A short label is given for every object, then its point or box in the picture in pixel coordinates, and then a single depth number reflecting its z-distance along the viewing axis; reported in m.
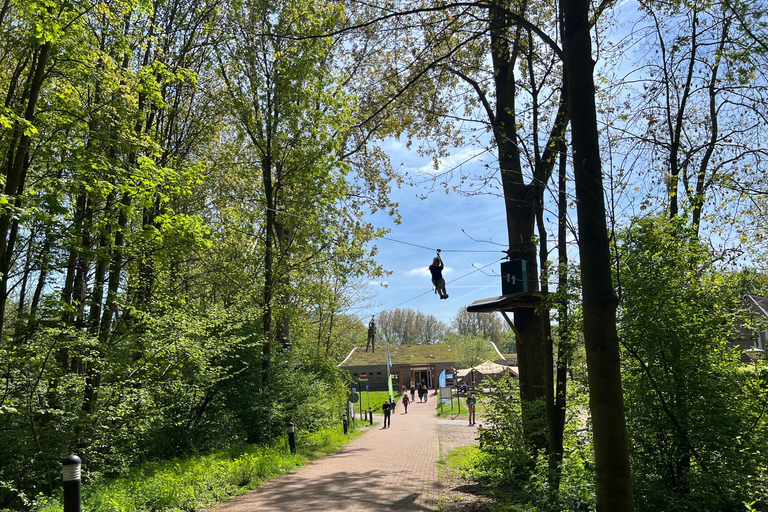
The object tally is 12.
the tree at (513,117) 7.28
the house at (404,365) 57.22
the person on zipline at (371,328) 33.67
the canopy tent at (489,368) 30.27
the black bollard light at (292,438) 12.98
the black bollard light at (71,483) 4.29
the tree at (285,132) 14.93
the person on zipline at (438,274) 12.53
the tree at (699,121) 6.78
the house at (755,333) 6.65
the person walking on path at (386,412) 25.29
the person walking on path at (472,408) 24.52
